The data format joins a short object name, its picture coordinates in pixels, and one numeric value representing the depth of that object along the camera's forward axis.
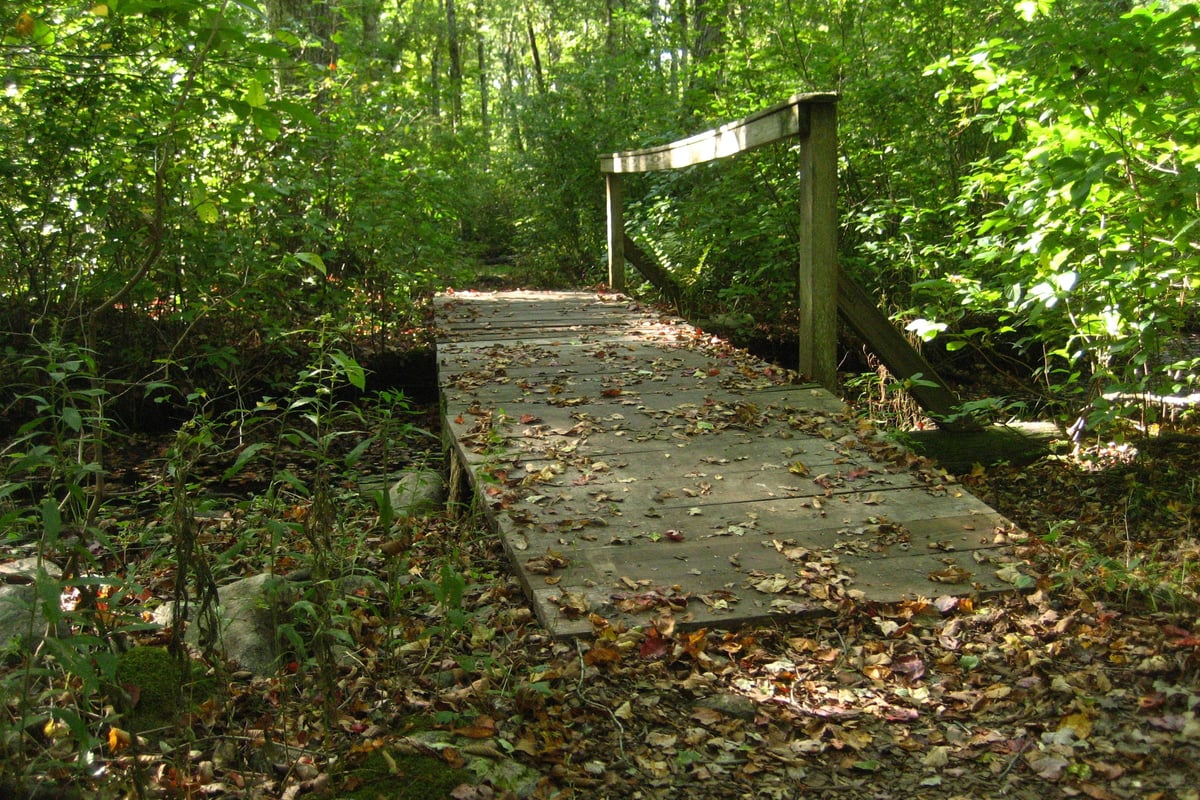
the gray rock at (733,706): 2.77
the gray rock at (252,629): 3.13
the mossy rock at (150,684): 2.71
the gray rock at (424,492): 5.23
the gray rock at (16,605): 3.00
